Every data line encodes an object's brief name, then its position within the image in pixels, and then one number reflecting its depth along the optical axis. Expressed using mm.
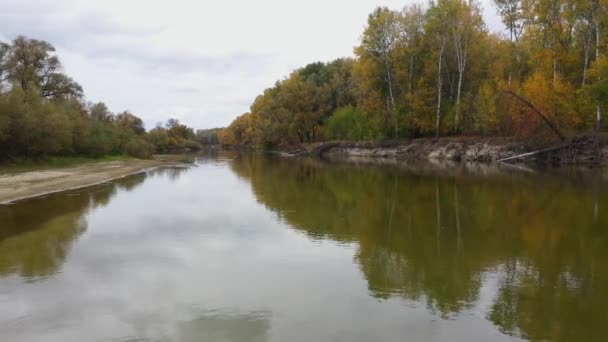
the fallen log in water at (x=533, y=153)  43728
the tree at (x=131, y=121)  97025
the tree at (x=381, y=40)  56656
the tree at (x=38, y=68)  53625
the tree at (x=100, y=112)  77706
